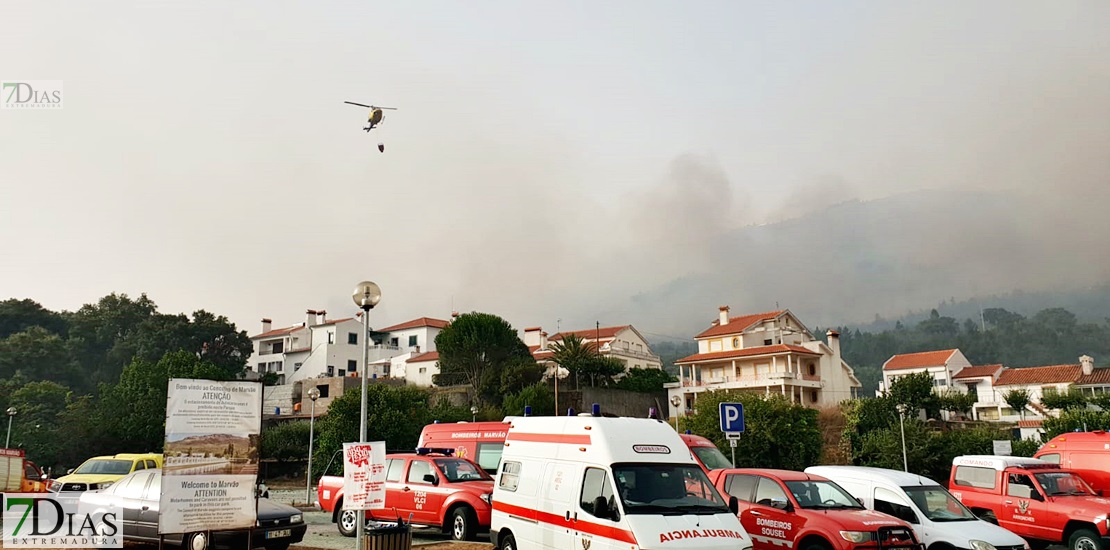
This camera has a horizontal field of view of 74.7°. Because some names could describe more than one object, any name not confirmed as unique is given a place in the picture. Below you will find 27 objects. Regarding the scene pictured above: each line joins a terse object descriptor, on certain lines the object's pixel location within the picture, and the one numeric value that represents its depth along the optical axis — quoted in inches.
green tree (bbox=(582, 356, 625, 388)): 2418.3
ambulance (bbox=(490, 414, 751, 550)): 363.6
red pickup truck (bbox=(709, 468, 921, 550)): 438.3
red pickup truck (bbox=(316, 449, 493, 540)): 575.5
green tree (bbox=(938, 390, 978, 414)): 2041.7
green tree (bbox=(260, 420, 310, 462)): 1796.3
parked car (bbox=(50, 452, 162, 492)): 753.6
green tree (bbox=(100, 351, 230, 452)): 2087.8
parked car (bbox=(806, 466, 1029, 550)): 477.4
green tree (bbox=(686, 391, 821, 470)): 1257.4
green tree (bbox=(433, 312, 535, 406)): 2401.6
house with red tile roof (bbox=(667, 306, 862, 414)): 2363.4
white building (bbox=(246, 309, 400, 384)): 3043.8
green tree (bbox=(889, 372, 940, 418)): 1845.5
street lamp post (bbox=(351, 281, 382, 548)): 453.7
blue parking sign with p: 675.4
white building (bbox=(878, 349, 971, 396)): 3036.4
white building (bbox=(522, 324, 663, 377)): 2893.7
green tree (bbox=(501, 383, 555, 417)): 2106.9
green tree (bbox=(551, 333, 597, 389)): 2378.2
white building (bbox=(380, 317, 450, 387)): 2893.7
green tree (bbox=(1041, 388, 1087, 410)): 2178.4
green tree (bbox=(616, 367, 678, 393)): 2519.7
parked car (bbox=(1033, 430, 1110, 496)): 701.9
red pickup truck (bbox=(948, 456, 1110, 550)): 560.1
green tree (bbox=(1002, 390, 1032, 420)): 2309.3
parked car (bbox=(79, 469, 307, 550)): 484.4
